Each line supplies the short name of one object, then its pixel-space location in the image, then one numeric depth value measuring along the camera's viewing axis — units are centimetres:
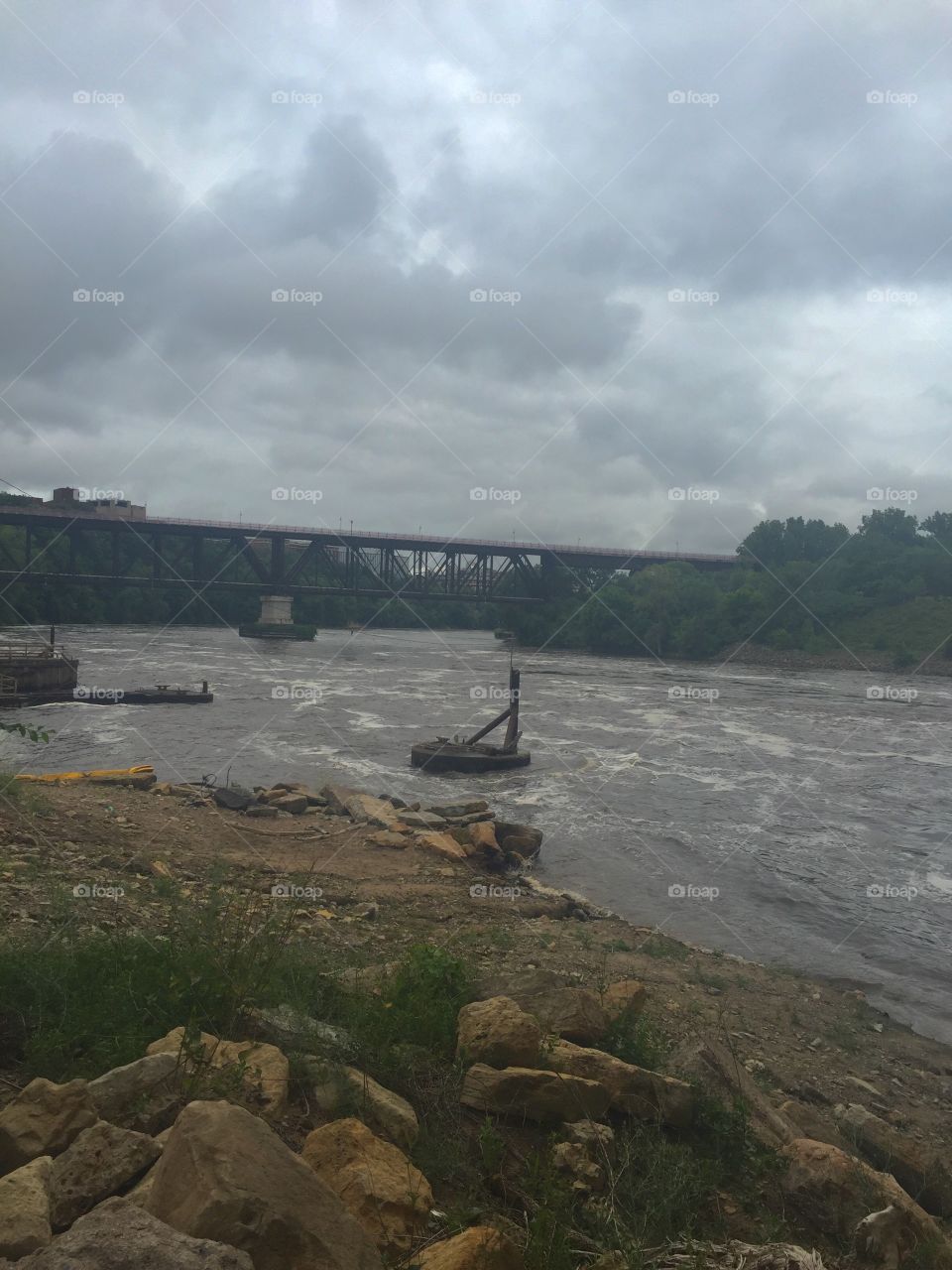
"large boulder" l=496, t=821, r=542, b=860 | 1723
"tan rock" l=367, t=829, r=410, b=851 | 1548
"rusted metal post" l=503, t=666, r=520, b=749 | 2752
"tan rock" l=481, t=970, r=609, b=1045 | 582
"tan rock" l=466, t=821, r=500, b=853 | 1634
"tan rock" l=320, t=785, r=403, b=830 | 1716
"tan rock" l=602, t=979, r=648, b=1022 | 687
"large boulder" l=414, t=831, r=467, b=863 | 1534
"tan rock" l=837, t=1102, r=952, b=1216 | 564
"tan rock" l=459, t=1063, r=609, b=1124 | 485
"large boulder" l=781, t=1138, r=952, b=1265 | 475
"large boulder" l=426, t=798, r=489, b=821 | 1916
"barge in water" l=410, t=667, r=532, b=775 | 2634
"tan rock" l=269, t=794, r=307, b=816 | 1827
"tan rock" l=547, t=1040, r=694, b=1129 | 514
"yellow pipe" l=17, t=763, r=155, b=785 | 1888
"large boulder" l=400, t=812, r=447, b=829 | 1739
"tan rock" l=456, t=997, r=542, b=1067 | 511
